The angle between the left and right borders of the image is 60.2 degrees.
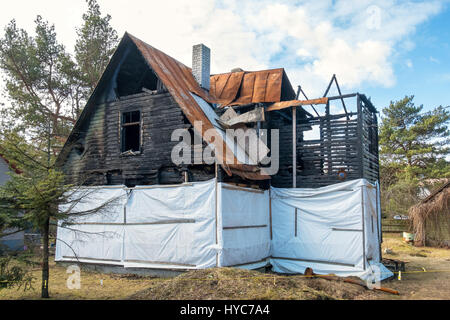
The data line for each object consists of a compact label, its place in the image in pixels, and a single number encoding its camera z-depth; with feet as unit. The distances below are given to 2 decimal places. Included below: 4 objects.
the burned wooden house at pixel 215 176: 37.63
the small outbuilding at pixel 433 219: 72.49
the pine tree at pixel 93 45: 72.95
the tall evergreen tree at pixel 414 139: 108.47
